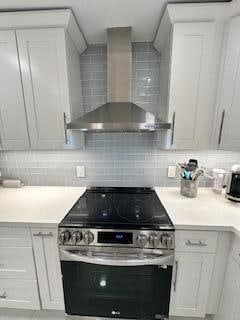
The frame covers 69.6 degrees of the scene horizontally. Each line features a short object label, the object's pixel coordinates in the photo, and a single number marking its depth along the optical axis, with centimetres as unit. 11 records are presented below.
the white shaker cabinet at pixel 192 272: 118
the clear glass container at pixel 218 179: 160
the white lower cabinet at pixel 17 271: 126
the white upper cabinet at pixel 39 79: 124
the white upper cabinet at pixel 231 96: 119
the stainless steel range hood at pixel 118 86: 125
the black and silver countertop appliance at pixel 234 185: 139
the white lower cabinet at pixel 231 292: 108
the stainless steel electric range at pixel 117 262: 116
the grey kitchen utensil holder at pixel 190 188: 153
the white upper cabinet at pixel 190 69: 119
